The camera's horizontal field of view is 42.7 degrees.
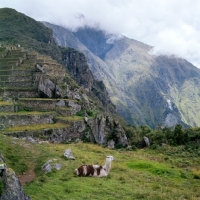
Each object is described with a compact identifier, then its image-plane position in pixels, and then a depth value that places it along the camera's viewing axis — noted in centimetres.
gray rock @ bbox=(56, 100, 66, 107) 4105
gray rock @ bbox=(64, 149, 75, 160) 1819
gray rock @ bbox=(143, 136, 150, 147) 3521
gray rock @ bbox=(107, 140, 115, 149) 4262
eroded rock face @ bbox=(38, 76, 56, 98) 4288
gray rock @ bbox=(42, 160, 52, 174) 1460
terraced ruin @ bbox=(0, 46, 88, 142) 3200
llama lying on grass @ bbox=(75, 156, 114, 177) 1448
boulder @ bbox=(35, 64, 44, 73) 4963
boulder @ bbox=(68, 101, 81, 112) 4289
